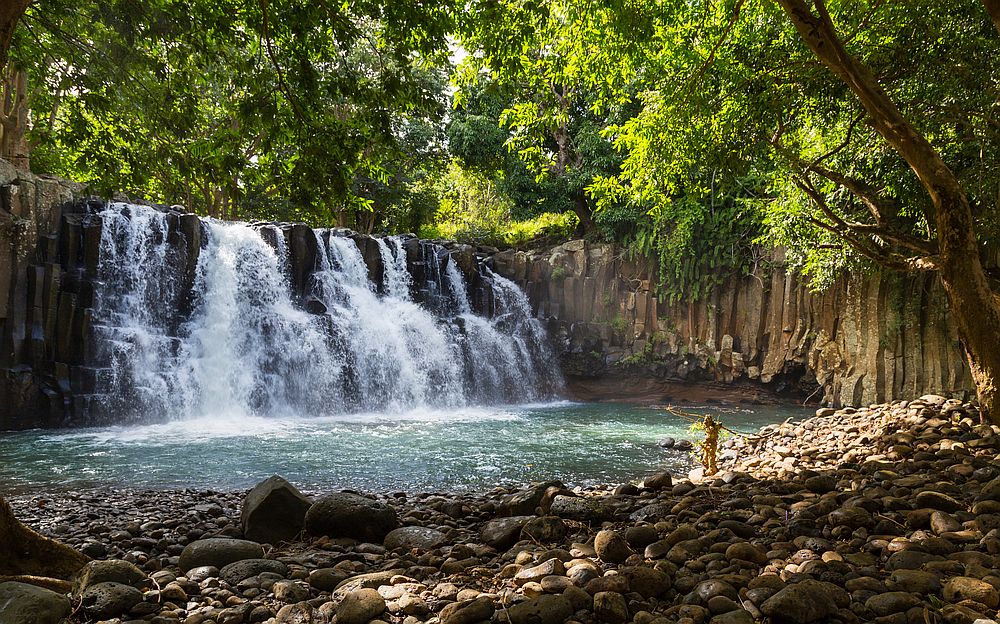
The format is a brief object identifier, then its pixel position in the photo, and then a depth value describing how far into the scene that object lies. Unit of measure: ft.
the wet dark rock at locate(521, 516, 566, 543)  13.43
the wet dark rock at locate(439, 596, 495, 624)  8.65
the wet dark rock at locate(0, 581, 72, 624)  8.34
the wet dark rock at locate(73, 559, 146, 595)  10.02
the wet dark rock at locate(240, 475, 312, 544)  15.06
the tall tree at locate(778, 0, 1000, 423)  17.11
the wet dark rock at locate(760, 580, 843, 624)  8.16
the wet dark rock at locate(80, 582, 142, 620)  9.16
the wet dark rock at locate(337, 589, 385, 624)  8.98
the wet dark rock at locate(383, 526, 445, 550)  13.89
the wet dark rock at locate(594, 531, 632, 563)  11.57
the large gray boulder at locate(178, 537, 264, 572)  12.74
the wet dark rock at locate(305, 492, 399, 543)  14.87
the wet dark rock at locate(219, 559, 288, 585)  11.55
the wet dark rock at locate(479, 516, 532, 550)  13.51
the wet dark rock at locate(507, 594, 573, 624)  8.57
